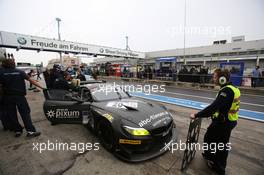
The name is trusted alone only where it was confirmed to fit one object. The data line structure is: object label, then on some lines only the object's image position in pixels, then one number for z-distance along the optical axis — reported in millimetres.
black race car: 2227
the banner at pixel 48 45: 11070
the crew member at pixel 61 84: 5630
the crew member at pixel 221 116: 1869
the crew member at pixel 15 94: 2951
